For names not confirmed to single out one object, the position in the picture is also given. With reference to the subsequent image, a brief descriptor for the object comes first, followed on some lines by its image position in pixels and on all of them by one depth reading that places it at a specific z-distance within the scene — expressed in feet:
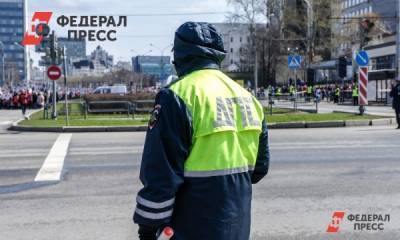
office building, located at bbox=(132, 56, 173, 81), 410.52
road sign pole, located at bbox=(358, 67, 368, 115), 75.87
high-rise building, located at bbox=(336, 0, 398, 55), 252.83
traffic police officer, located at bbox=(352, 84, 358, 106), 126.73
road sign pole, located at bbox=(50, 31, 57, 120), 84.07
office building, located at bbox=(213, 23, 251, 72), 222.28
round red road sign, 78.64
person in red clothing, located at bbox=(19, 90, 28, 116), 110.48
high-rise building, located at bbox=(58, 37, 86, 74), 608.27
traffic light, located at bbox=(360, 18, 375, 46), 208.62
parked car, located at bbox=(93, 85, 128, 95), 183.17
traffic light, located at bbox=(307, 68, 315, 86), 184.43
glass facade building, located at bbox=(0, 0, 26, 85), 501.97
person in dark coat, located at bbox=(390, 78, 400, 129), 61.62
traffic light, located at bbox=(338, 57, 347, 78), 92.36
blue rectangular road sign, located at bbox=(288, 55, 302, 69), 99.71
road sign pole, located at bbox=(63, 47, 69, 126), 84.64
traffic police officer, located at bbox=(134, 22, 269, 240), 9.13
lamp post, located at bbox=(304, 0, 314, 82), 211.82
